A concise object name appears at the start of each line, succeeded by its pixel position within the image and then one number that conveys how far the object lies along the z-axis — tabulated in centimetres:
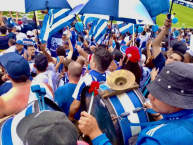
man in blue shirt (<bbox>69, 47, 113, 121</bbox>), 252
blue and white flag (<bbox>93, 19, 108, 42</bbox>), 666
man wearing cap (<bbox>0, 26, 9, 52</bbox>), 601
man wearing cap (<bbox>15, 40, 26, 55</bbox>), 485
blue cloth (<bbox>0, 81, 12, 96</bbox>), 280
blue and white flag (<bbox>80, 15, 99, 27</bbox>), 728
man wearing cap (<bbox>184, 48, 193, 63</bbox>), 337
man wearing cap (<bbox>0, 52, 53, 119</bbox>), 206
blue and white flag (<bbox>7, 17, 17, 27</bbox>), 853
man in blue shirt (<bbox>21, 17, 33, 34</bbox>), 856
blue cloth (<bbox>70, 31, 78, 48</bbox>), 658
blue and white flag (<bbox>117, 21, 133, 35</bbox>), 711
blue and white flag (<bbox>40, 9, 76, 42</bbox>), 439
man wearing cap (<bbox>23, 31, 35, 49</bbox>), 472
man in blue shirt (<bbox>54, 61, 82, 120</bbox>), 273
